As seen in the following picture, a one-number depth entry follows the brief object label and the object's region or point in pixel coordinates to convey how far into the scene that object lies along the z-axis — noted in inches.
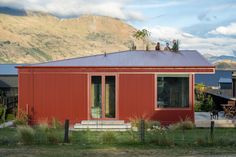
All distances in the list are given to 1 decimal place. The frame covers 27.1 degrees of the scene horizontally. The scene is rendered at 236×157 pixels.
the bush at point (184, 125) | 737.6
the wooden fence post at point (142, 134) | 531.2
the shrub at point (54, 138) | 530.3
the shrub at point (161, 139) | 515.8
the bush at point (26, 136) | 529.0
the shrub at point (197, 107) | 994.8
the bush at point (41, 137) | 528.7
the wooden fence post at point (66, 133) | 529.0
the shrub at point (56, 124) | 747.3
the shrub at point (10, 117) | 908.2
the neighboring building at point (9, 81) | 1475.1
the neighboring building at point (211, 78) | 2452.0
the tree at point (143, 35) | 1106.8
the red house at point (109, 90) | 794.2
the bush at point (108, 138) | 542.0
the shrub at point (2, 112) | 858.3
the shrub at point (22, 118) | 791.1
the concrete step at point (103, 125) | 744.3
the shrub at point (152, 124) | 719.7
